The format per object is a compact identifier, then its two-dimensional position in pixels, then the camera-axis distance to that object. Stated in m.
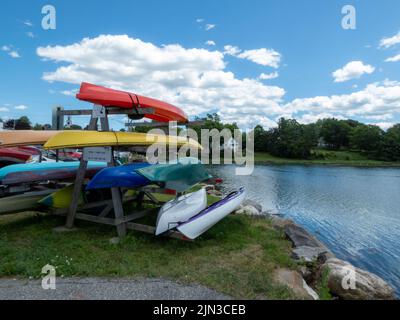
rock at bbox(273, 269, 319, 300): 3.97
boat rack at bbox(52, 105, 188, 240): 5.72
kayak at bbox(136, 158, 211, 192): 5.81
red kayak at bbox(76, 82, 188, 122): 5.76
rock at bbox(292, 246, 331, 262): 5.73
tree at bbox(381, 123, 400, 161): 72.01
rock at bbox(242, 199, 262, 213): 12.51
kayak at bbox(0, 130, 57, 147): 6.30
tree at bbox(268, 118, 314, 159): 74.75
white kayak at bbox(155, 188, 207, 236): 5.34
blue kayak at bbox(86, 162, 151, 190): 5.63
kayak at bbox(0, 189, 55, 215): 6.15
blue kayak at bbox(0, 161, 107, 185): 6.69
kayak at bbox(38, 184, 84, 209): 6.60
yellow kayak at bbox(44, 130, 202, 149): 5.61
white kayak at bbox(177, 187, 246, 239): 5.26
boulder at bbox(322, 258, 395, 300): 4.96
